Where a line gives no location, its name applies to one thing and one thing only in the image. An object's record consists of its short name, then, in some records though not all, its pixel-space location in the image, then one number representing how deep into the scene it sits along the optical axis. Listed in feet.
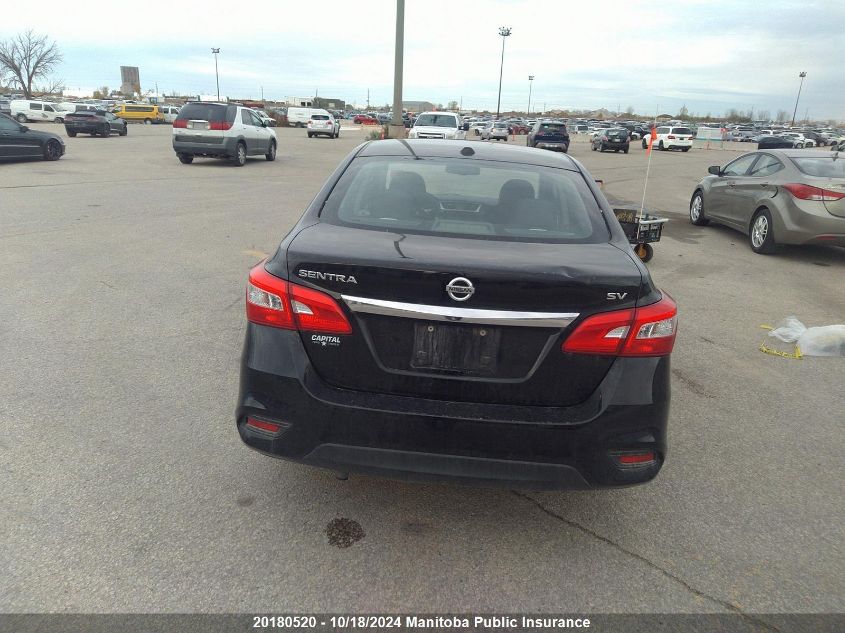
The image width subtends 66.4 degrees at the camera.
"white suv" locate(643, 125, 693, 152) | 158.71
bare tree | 287.69
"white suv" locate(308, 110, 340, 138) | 142.31
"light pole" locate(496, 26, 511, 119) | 287.69
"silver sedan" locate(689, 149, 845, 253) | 29.91
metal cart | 25.68
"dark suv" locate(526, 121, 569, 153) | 108.68
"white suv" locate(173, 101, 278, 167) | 63.00
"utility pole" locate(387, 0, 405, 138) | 91.76
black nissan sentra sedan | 8.30
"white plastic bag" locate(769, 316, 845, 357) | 18.79
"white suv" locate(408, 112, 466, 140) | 84.40
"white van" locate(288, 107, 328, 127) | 204.33
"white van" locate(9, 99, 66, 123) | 153.79
